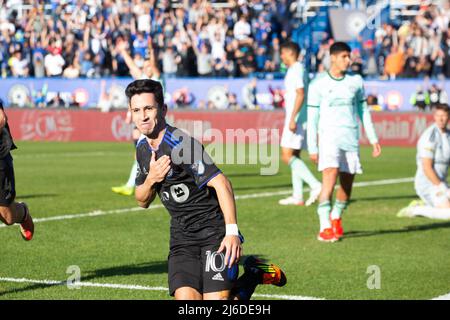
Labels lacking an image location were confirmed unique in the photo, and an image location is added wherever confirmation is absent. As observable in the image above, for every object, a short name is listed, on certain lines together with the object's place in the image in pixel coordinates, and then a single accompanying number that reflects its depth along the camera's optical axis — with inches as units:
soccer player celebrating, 261.9
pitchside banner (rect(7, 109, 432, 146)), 1176.8
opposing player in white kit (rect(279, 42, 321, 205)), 601.9
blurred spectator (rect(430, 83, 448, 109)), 1242.0
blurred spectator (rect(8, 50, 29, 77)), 1435.8
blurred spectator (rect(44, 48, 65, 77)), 1423.5
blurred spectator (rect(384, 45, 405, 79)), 1338.6
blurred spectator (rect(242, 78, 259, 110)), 1288.1
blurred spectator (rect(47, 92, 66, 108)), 1357.0
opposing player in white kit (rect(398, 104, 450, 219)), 550.0
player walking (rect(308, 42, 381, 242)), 473.4
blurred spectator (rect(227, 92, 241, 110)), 1288.1
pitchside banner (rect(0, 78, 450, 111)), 1269.7
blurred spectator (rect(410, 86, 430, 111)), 1238.9
